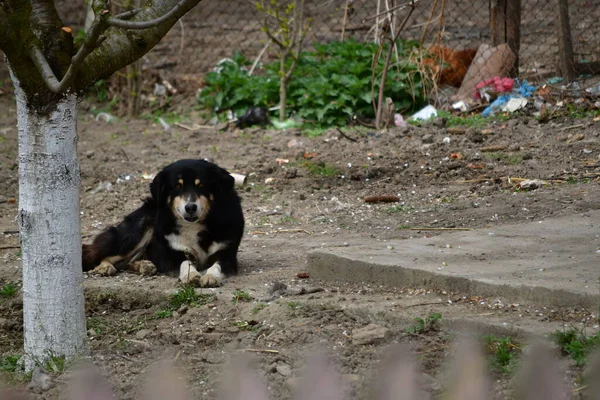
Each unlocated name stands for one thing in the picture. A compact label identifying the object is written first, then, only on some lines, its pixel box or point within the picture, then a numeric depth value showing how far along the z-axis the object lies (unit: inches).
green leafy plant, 868.6
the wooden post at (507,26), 835.4
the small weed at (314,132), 829.2
